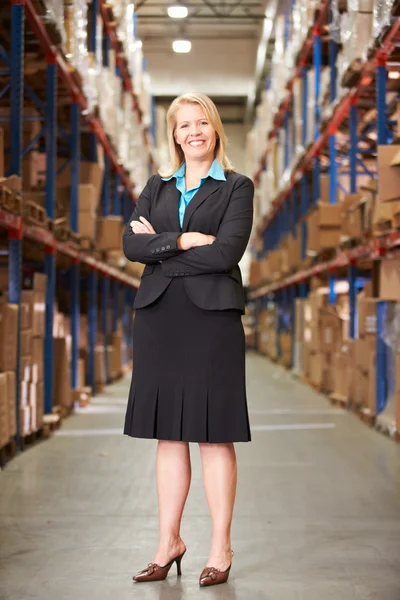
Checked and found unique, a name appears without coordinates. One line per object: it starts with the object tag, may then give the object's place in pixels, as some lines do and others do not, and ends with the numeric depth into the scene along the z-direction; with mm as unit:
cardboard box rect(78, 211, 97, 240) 8875
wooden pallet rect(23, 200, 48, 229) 6067
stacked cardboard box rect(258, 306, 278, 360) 17781
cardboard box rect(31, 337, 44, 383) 6312
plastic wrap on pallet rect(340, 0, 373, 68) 7211
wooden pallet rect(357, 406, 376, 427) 7238
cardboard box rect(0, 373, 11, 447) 5191
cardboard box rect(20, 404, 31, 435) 6020
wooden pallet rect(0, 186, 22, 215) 5238
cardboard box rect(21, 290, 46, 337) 6301
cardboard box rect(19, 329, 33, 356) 6039
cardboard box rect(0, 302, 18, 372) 5387
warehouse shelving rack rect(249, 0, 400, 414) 6906
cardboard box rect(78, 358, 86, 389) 9014
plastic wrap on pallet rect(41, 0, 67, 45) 6480
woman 2865
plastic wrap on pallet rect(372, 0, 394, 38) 5959
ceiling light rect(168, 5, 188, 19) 18000
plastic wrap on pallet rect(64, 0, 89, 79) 7703
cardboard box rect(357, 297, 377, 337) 7328
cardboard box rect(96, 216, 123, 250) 10328
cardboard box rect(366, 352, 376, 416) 7160
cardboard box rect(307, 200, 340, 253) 9508
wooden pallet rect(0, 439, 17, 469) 5540
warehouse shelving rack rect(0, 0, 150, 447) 5801
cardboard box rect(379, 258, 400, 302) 6186
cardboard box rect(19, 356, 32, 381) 6000
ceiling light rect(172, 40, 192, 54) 20172
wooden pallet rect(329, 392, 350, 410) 8533
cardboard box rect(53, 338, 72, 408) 7750
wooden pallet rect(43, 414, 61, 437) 6699
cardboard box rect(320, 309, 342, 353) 9469
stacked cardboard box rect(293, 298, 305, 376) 12352
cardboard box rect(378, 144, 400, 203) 6023
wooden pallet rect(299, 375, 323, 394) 10410
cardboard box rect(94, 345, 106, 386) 10688
